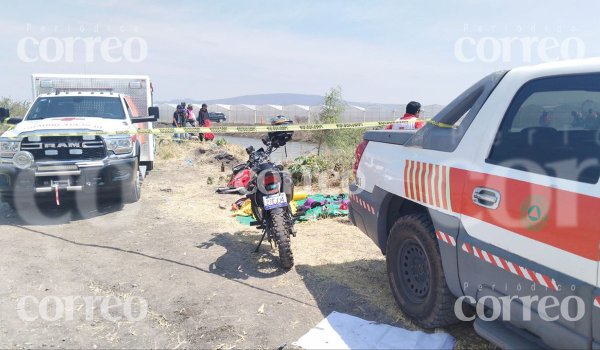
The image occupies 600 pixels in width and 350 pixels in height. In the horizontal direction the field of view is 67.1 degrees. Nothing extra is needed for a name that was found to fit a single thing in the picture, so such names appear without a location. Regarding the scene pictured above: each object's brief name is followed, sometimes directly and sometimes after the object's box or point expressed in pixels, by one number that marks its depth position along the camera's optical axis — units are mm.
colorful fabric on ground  7230
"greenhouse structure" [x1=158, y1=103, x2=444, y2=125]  43219
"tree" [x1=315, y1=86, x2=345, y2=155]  15211
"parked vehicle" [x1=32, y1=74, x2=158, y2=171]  10461
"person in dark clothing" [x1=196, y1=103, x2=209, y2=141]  19172
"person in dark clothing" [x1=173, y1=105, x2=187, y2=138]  20000
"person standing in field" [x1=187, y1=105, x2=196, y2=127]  20656
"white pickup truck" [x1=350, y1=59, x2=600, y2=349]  2295
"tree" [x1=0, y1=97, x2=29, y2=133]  24844
